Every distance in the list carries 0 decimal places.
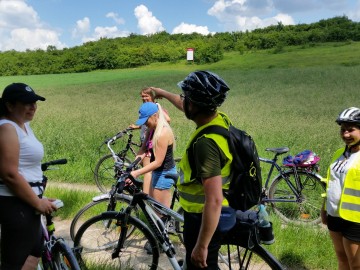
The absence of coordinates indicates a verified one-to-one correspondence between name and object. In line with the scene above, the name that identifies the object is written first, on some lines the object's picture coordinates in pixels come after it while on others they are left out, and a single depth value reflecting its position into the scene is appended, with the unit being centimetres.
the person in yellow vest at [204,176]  180
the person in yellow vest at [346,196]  236
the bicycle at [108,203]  320
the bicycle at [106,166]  600
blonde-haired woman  347
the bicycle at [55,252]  240
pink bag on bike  464
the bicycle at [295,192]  470
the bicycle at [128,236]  295
